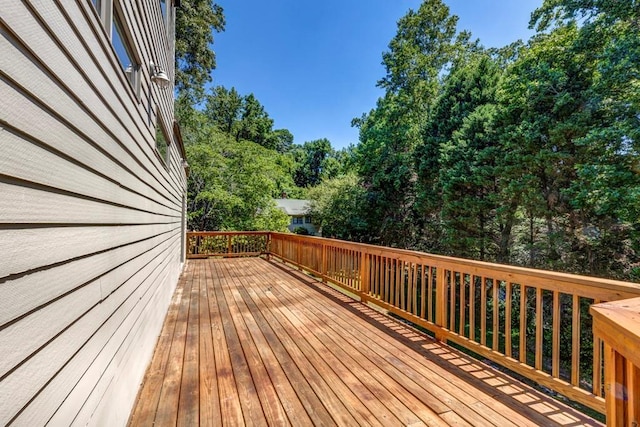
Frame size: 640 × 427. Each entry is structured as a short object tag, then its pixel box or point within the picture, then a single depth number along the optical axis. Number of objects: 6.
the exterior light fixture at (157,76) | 3.10
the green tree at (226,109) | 20.07
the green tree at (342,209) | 16.83
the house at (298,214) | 25.22
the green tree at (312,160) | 41.03
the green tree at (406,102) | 15.37
